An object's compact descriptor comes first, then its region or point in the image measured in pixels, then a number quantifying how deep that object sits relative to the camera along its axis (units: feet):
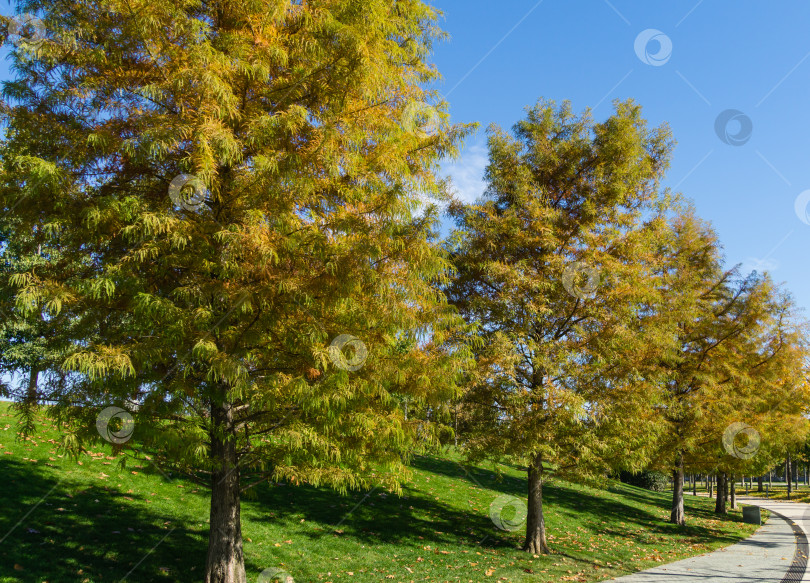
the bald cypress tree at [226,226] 18.88
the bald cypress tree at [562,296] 37.29
